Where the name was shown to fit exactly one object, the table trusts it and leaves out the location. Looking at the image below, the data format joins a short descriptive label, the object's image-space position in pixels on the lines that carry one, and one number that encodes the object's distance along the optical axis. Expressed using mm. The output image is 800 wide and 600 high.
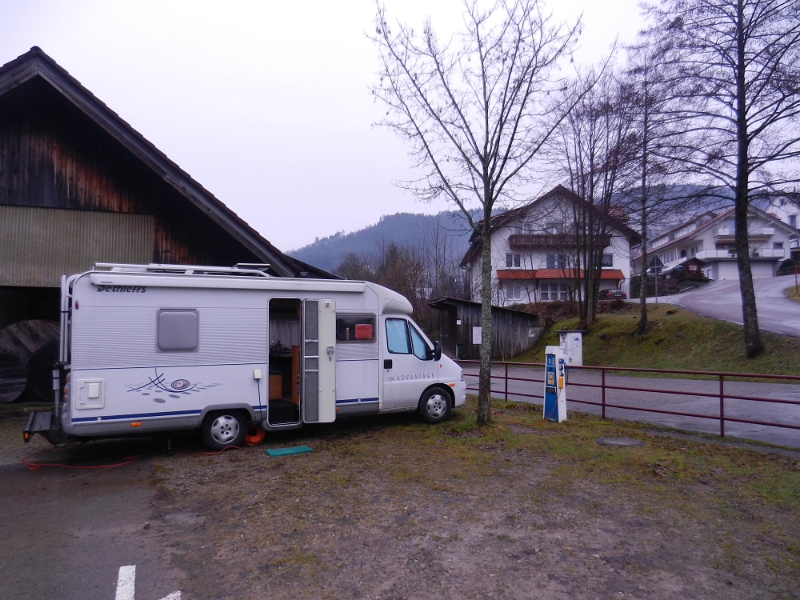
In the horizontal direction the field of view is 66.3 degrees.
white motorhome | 8414
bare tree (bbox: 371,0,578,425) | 10703
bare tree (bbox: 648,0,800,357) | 18592
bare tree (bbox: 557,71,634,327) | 22422
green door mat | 9078
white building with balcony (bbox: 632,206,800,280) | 58375
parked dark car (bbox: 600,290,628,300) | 44250
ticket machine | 11609
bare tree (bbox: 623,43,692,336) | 20500
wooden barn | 12023
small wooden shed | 34656
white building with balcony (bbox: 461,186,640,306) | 29870
